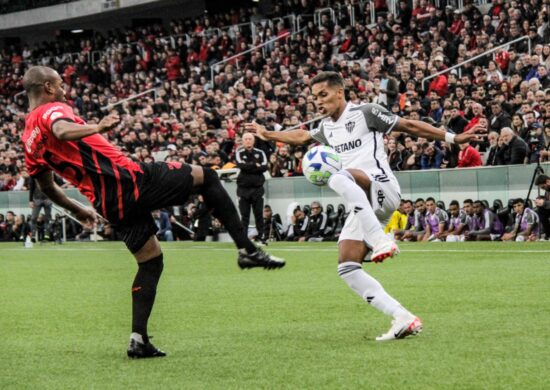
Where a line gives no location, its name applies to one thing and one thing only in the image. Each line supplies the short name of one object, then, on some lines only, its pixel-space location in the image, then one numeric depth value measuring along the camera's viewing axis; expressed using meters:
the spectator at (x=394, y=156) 24.30
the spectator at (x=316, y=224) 25.19
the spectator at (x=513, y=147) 21.47
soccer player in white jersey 8.55
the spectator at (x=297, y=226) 25.67
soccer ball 8.93
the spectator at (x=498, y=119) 21.97
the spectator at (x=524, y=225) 20.59
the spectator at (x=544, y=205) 20.19
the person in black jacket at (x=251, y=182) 22.59
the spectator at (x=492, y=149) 21.96
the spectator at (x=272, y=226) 26.28
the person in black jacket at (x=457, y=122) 22.66
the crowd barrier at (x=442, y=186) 21.45
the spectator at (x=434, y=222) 22.47
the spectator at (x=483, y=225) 21.48
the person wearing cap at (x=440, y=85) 25.66
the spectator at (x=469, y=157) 22.59
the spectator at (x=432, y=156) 23.59
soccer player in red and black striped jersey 7.72
